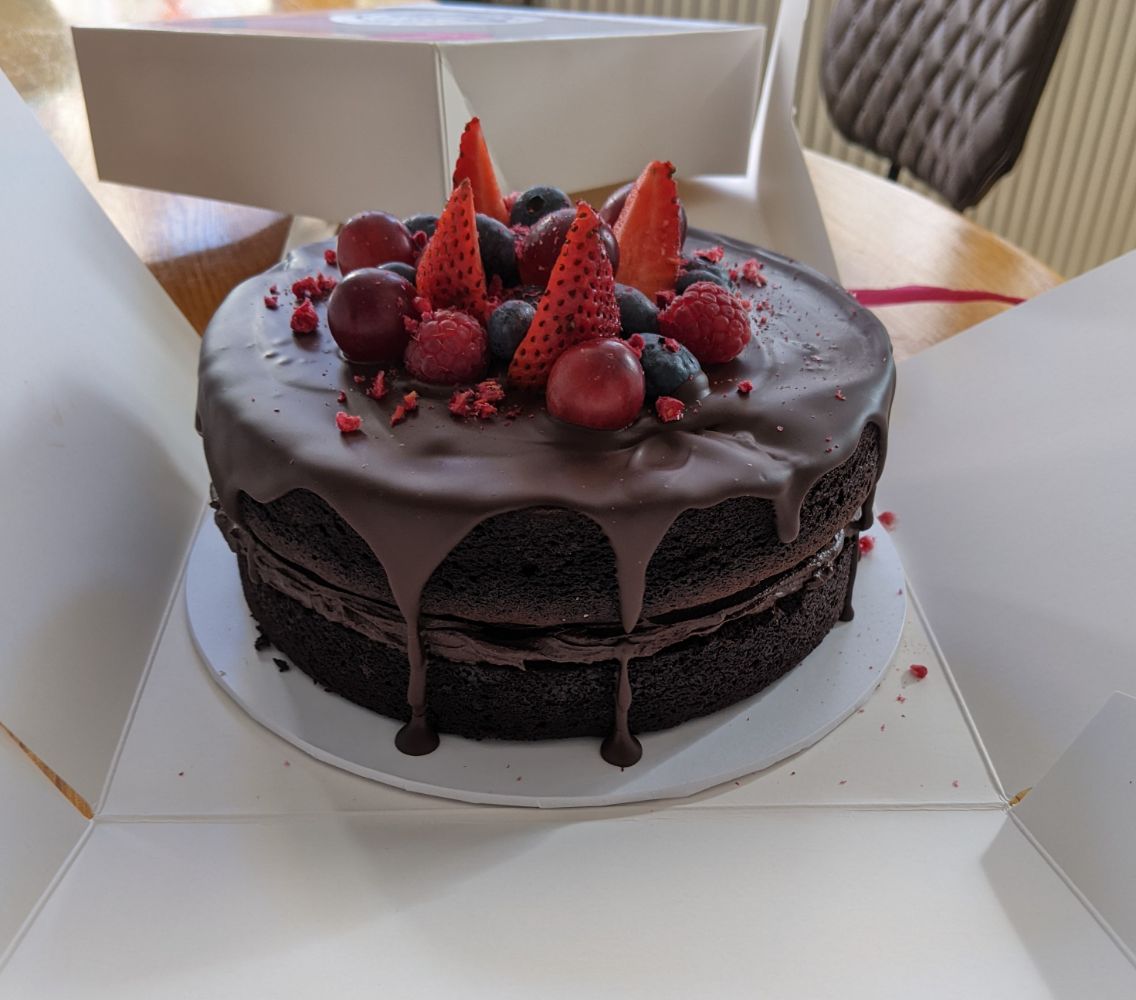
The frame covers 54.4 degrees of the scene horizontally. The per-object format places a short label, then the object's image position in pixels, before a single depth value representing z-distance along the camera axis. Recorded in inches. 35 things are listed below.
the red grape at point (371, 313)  11.9
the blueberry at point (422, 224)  14.0
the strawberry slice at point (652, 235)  12.9
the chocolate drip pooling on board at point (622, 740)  11.6
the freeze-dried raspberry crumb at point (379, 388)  11.7
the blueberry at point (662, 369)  11.4
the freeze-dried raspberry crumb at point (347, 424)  11.1
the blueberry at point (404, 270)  12.7
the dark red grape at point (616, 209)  14.0
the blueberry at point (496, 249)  13.0
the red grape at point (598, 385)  10.8
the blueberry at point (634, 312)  12.0
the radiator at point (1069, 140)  32.3
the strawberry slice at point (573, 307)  11.0
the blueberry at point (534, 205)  14.2
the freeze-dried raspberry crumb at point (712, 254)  14.8
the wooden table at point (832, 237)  19.0
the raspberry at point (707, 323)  12.0
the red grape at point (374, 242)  13.3
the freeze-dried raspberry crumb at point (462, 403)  11.3
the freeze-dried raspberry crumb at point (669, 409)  11.2
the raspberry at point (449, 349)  11.6
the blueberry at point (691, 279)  13.2
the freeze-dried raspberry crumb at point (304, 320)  13.0
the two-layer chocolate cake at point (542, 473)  10.6
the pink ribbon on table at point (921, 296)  18.4
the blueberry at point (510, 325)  11.6
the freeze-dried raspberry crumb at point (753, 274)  14.8
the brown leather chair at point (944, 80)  20.9
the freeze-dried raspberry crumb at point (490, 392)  11.4
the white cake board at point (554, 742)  11.3
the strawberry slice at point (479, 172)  13.8
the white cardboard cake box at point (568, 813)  9.5
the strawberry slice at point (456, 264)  12.0
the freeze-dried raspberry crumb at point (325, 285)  14.1
